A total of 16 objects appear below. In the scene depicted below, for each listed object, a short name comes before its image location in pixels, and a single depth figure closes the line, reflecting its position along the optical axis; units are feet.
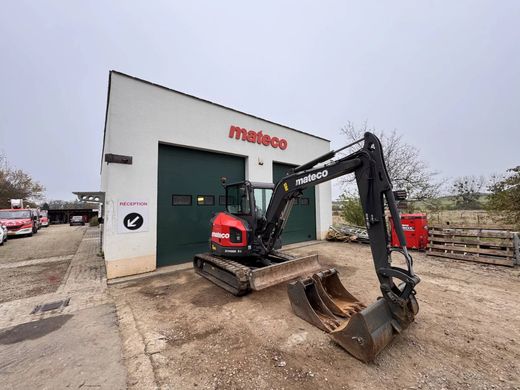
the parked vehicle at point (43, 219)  79.00
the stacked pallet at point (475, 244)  19.04
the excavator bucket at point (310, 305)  10.09
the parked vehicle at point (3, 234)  37.31
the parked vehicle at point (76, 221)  88.28
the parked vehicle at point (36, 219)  56.94
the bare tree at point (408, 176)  42.65
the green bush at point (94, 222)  75.30
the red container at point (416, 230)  25.45
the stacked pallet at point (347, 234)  31.66
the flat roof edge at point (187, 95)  19.79
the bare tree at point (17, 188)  81.25
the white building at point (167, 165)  18.98
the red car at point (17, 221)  44.29
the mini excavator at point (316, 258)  8.51
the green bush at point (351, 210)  39.40
